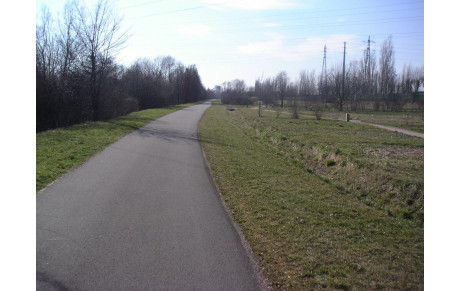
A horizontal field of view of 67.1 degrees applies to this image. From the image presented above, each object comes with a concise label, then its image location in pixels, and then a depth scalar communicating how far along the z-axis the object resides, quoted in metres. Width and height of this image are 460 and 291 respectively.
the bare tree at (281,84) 70.59
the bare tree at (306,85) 82.22
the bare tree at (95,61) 25.66
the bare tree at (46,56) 24.05
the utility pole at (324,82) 57.97
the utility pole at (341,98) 47.45
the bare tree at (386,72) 53.59
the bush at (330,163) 10.65
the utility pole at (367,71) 53.53
